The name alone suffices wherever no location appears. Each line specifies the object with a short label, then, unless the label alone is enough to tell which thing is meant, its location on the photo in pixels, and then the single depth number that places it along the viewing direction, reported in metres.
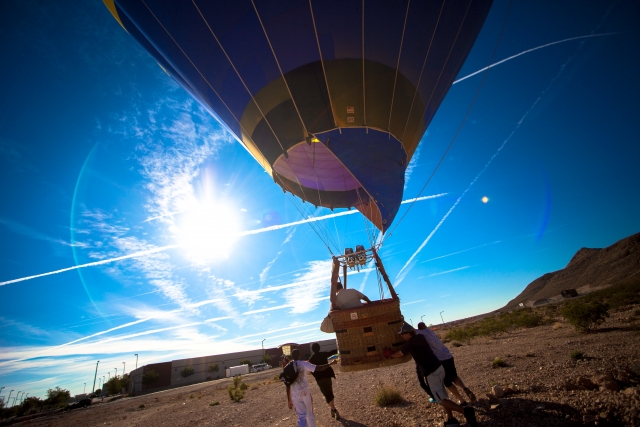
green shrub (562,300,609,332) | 12.16
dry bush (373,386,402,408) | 6.53
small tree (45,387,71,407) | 45.62
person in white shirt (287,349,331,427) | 4.85
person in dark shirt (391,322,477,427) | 4.16
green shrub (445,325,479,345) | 20.55
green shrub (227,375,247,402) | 14.61
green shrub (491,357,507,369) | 8.08
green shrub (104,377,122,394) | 54.50
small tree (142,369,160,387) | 53.44
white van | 51.01
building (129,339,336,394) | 57.21
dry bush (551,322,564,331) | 15.64
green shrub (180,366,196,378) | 58.63
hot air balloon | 6.05
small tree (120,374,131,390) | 56.45
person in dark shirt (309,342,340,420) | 5.86
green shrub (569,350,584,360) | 7.06
